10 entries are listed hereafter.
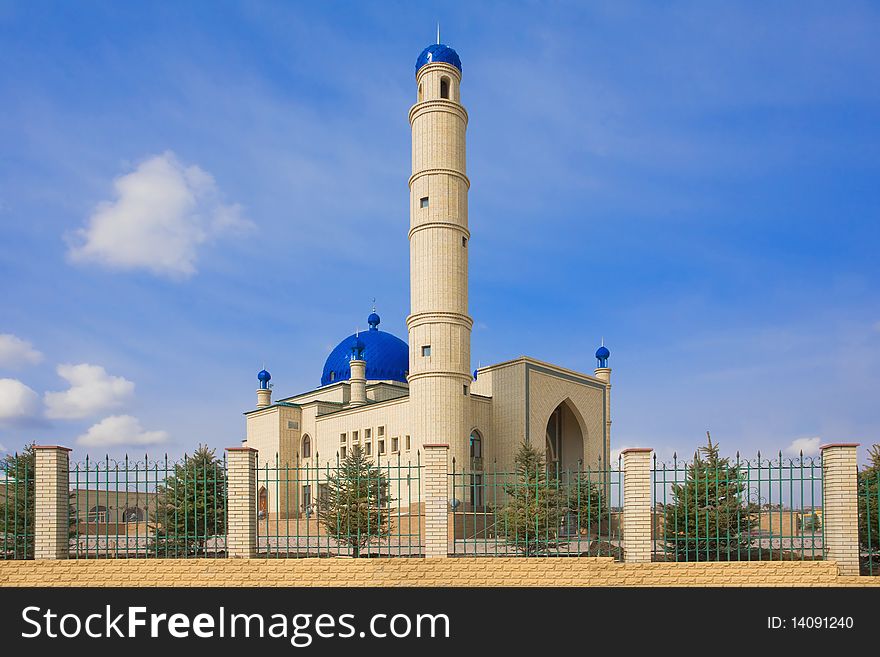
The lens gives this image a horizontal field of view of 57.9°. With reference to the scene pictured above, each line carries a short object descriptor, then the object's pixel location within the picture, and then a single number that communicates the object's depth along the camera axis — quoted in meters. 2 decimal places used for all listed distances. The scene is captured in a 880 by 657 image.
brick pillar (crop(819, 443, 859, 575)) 12.18
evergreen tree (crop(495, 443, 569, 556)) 13.01
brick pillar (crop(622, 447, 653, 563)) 12.18
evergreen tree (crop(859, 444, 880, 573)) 13.82
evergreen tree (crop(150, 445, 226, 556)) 14.66
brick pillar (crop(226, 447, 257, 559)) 12.68
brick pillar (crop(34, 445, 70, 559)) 12.87
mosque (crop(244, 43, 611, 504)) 29.12
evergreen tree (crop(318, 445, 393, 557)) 16.36
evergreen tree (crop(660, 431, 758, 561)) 13.62
